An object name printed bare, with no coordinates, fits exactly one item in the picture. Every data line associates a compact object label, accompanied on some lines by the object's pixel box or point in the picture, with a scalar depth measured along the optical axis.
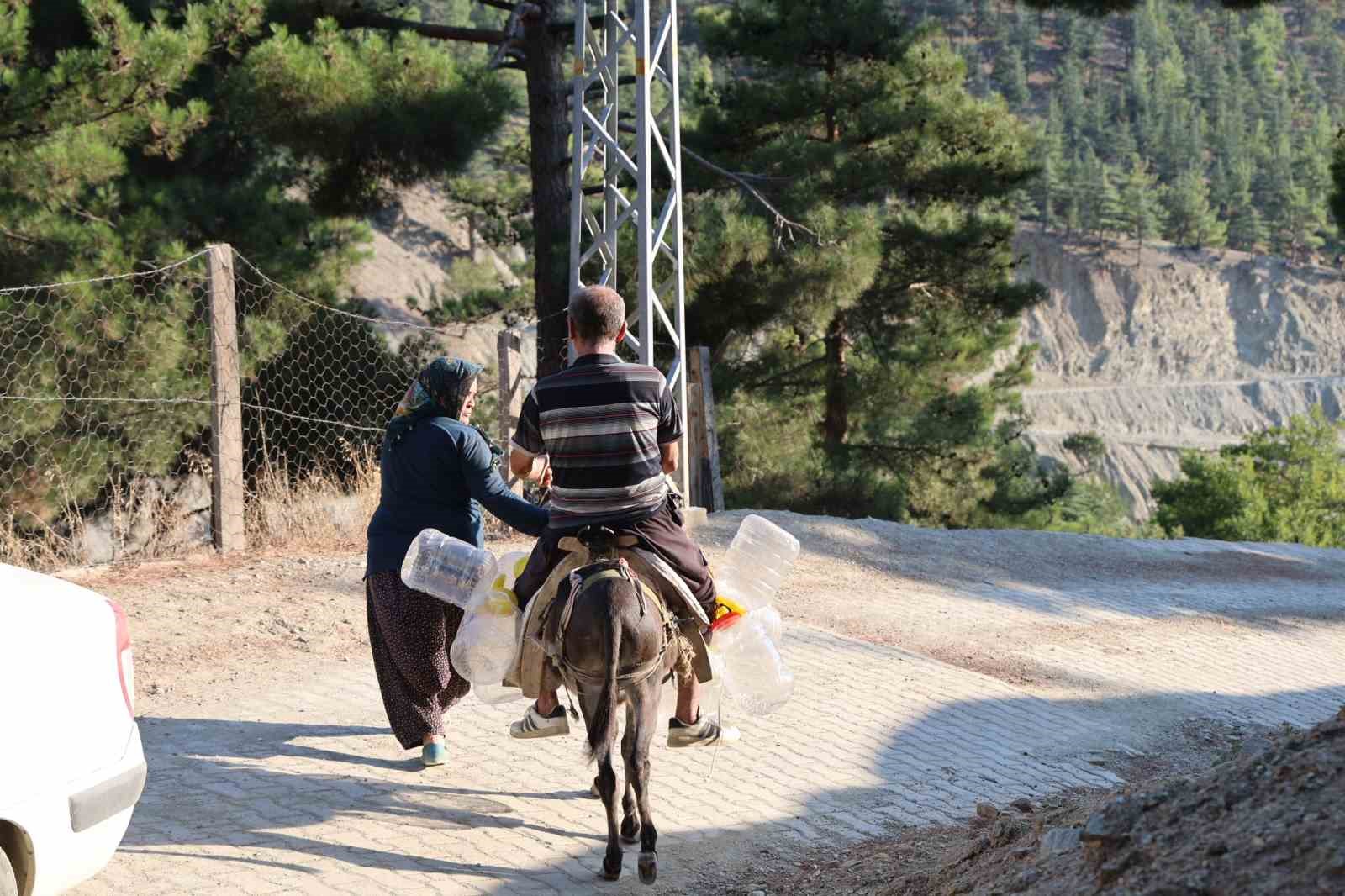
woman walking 6.26
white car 3.77
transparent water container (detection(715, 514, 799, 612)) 5.89
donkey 4.93
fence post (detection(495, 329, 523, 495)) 13.00
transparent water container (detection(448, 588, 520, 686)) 5.50
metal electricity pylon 12.54
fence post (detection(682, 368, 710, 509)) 14.91
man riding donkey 5.15
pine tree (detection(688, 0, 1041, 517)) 23.84
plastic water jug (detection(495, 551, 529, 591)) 5.60
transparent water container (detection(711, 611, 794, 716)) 5.64
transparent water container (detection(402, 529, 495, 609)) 5.81
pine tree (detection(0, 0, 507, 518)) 14.75
